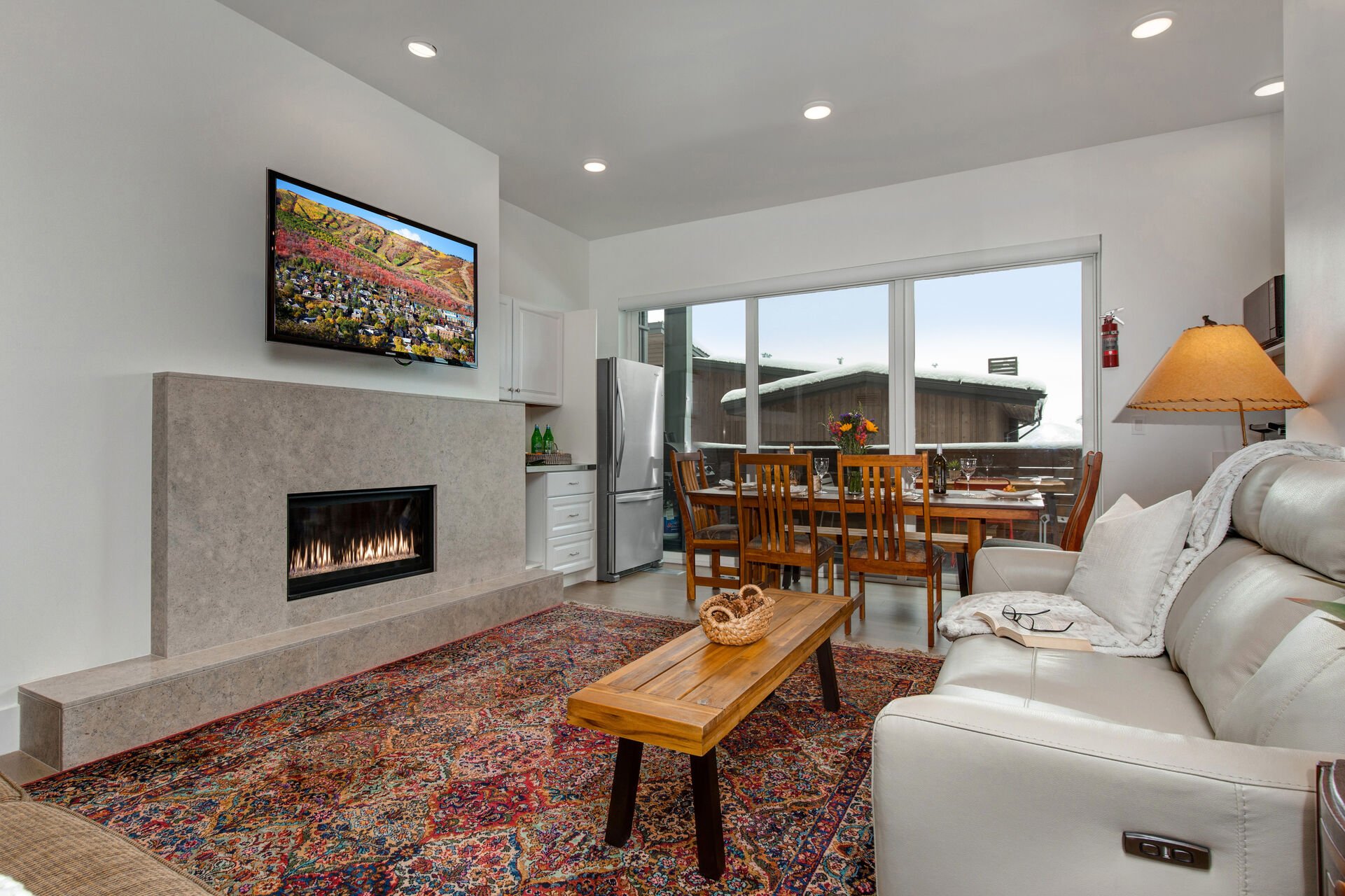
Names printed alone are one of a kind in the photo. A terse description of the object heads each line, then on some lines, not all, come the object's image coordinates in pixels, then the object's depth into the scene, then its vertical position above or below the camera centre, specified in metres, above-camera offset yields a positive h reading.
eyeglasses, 1.95 -0.49
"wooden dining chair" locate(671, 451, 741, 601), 4.19 -0.52
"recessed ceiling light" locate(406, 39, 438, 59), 3.13 +1.90
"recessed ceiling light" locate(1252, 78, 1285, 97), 3.42 +1.88
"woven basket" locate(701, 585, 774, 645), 2.02 -0.50
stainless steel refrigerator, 5.06 -0.12
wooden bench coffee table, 1.51 -0.59
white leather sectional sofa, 0.87 -0.46
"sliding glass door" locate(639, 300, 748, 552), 5.63 +0.65
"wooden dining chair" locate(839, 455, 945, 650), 3.41 -0.42
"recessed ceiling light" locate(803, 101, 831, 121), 3.68 +1.89
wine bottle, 3.82 -0.13
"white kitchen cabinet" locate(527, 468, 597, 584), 4.63 -0.49
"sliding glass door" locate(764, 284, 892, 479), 5.03 +0.69
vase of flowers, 3.99 +0.11
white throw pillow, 1.90 -0.33
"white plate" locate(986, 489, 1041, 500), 3.63 -0.23
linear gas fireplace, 3.10 -0.42
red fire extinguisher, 4.11 +0.69
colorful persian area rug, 1.60 -0.99
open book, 1.84 -0.52
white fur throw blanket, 1.82 -0.24
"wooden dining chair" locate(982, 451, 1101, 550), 3.12 -0.24
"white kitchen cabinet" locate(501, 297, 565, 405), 4.64 +0.72
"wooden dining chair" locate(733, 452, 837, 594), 3.70 -0.40
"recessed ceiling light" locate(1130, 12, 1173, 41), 2.90 +1.87
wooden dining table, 3.27 -0.28
